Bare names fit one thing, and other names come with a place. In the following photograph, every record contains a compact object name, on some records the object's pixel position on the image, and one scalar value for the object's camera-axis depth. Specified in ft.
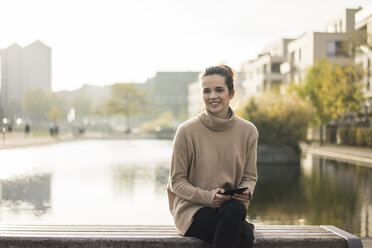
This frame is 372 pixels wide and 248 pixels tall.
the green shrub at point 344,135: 122.42
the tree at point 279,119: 80.69
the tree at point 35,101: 337.11
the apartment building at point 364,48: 131.73
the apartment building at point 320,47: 179.32
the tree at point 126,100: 263.90
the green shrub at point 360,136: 111.96
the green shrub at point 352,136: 117.50
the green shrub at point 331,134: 136.15
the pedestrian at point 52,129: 162.50
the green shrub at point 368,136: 108.21
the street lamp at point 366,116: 121.29
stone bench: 13.02
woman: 12.83
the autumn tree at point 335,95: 118.73
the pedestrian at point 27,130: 164.89
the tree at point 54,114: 279.69
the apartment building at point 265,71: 235.83
